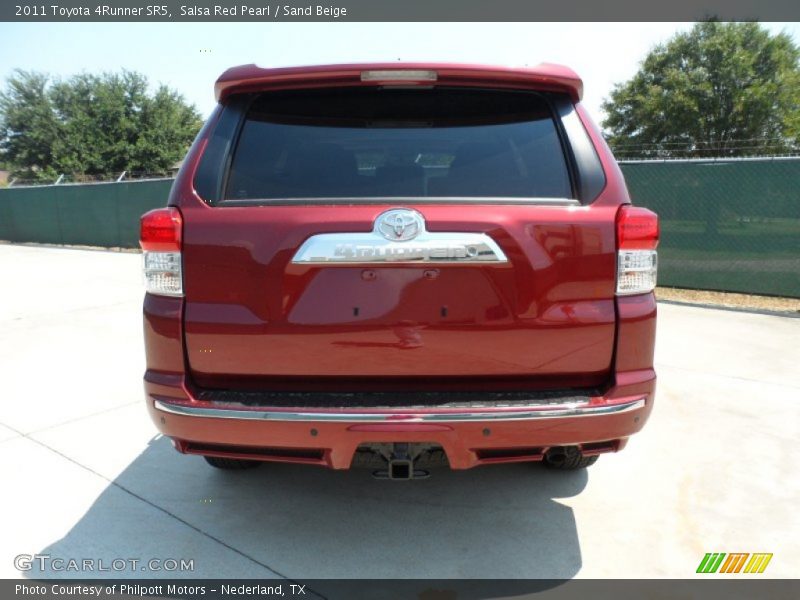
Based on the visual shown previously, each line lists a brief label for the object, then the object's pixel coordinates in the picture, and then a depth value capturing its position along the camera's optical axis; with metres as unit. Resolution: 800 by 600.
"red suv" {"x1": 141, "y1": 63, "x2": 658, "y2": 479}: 2.11
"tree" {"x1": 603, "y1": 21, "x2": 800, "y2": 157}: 31.59
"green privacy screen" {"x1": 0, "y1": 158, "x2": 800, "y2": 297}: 7.84
